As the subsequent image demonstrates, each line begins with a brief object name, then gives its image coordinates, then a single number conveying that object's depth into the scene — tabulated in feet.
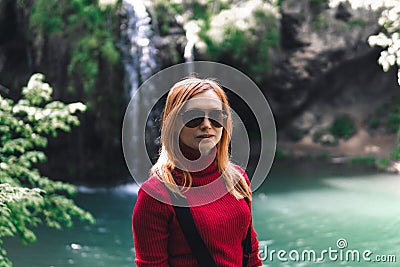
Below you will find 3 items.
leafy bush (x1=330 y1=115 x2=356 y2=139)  46.37
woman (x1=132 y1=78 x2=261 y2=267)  4.79
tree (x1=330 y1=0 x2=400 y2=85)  11.44
